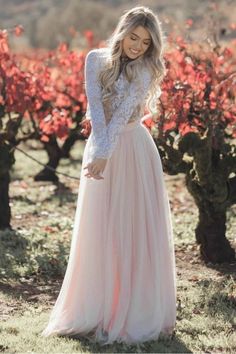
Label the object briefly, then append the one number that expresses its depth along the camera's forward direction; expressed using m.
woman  6.32
